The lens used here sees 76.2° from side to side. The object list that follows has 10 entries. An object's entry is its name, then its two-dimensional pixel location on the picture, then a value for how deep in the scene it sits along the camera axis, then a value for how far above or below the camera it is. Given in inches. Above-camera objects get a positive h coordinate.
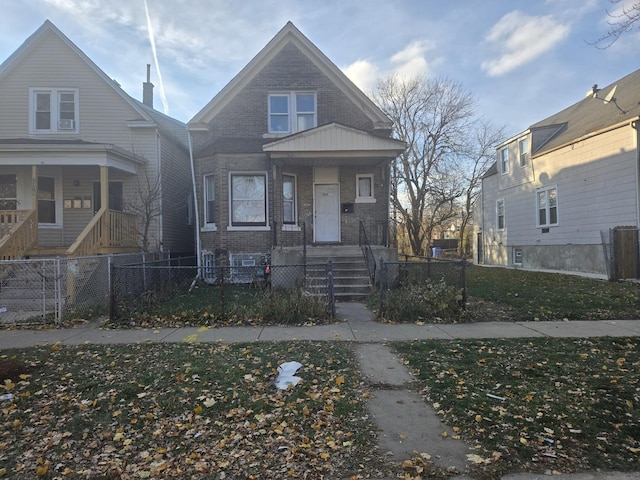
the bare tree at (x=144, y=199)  550.2 +80.7
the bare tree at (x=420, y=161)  1285.7 +292.4
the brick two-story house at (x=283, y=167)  529.0 +116.8
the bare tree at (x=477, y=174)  1390.3 +265.7
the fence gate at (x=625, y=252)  552.7 -6.3
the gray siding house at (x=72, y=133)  556.4 +175.5
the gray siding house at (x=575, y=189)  584.7 +107.2
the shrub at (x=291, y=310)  314.5 -42.6
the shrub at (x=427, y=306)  320.8 -43.0
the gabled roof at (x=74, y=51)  557.3 +274.5
